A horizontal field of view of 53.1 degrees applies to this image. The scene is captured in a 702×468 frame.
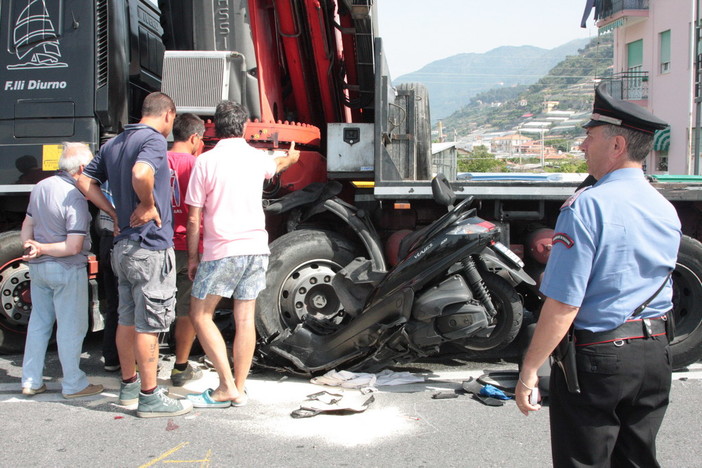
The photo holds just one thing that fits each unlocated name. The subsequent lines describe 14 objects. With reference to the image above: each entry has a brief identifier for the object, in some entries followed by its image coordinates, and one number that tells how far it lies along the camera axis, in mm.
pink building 32781
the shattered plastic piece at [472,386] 4793
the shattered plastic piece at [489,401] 4605
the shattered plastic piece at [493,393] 4699
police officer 2455
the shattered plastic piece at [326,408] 4453
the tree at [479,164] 33256
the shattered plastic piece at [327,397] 4641
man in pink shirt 4496
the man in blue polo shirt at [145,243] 4352
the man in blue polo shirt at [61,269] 4797
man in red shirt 4965
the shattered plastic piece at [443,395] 4750
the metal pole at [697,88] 19453
